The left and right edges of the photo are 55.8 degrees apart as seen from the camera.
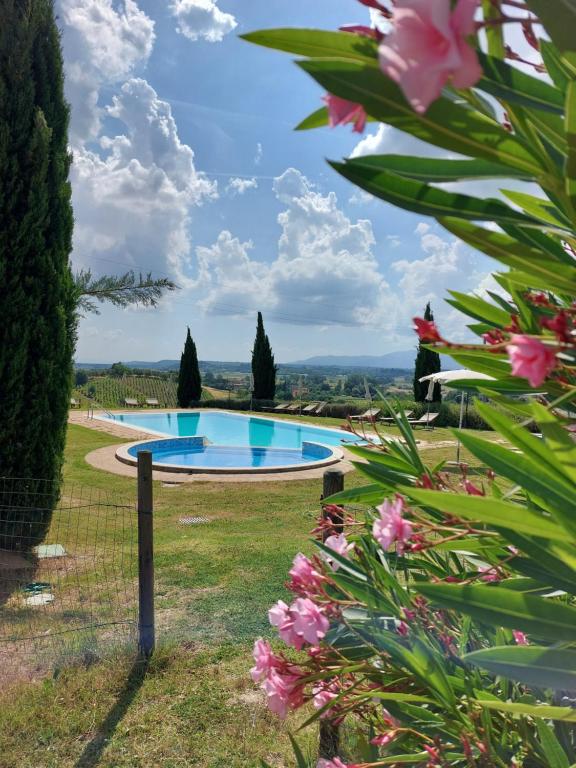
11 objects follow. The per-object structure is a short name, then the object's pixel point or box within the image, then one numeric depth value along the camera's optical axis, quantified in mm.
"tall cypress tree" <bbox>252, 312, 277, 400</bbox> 25766
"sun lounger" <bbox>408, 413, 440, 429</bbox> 17672
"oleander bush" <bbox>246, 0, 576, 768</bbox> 437
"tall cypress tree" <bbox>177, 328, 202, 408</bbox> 24969
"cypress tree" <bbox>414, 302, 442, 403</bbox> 21469
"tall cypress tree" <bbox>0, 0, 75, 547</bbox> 5094
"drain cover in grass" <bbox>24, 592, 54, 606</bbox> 4273
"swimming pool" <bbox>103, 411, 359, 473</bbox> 12094
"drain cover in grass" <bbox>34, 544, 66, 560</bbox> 5205
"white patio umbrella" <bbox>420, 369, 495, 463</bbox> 9271
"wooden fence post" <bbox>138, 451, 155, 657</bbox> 3561
